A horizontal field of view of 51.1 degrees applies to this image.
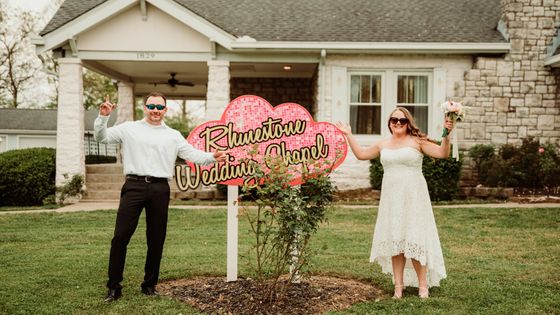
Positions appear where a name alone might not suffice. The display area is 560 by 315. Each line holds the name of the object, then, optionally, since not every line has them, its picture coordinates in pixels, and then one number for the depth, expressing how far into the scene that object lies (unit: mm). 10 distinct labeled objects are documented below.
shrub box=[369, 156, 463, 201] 12062
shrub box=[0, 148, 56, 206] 12664
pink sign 5676
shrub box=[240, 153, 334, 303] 4708
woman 5000
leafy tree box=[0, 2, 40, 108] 32094
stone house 12742
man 4992
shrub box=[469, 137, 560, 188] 12242
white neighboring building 28875
